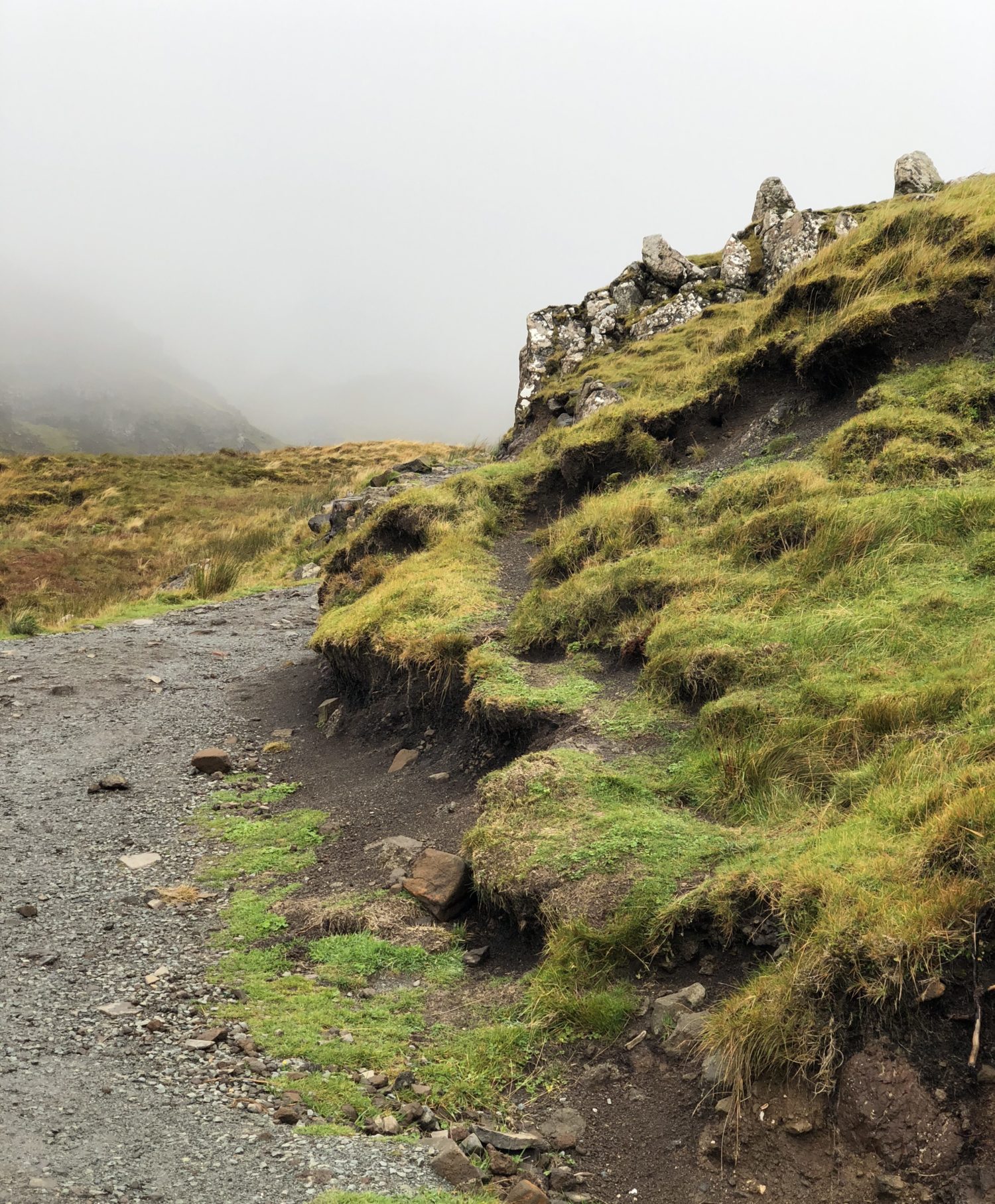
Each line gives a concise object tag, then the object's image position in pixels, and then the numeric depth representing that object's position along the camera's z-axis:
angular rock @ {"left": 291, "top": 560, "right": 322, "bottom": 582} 26.84
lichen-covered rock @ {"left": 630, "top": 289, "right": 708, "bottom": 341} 25.70
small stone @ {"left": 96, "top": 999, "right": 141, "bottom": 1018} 6.46
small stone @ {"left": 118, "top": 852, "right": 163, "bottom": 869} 9.48
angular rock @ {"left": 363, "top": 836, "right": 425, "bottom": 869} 8.66
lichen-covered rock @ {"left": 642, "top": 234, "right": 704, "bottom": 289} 28.53
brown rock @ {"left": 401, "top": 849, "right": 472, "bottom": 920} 7.63
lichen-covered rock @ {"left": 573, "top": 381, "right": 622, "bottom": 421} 20.00
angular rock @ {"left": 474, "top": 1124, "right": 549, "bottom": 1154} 4.93
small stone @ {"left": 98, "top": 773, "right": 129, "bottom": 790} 11.77
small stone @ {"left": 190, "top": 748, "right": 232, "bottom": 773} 12.48
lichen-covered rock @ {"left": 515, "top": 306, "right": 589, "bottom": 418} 27.42
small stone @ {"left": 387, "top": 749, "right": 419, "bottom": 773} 11.20
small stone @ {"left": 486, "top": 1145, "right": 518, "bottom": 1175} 4.79
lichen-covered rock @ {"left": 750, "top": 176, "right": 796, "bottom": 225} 28.05
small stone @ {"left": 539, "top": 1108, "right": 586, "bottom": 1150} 4.98
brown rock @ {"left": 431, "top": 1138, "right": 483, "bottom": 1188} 4.63
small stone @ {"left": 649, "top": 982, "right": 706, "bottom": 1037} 5.55
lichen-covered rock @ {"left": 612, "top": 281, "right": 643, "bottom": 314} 28.19
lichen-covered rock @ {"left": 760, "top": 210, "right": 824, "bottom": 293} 24.20
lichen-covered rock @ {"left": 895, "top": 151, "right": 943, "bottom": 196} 25.66
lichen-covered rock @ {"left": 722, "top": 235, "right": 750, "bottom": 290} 26.16
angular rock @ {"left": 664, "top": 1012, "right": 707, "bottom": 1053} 5.30
